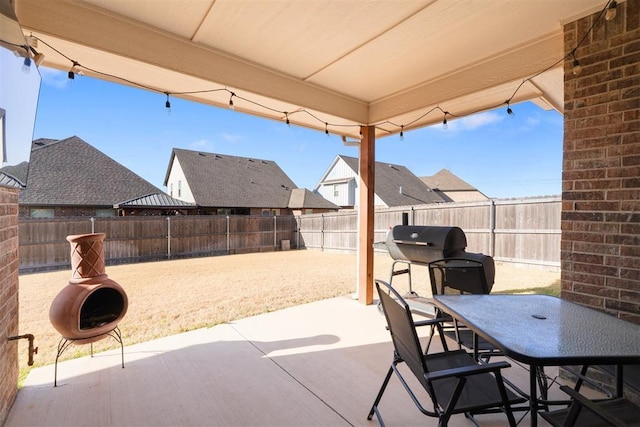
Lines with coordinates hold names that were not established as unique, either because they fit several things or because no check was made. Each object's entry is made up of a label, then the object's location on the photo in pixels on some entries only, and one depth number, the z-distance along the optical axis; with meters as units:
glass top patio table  1.29
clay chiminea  2.39
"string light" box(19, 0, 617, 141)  2.15
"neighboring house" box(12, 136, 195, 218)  11.05
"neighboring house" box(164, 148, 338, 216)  15.73
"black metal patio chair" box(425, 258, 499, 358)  2.32
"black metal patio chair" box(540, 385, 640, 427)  1.23
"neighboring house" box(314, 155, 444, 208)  19.30
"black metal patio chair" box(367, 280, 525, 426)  1.40
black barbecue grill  3.71
